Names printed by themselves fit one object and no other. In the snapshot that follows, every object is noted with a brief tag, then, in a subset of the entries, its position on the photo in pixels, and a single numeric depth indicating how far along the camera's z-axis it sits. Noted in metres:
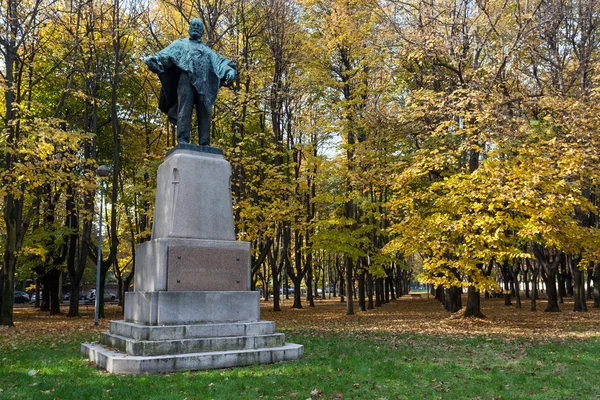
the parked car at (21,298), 52.94
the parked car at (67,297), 58.25
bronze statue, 9.98
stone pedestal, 8.05
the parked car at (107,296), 55.19
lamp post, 17.83
